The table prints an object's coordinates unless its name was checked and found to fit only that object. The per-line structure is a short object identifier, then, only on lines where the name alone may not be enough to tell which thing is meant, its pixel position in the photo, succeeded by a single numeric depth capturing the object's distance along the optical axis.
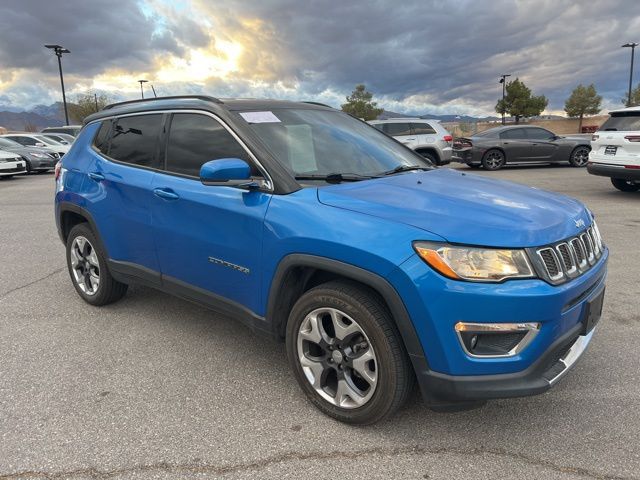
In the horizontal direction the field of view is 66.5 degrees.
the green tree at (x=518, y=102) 50.66
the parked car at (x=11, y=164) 16.34
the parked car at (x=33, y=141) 20.95
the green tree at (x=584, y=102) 53.31
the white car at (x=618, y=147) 9.06
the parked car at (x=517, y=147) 15.92
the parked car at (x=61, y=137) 22.95
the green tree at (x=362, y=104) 59.38
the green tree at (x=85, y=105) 52.81
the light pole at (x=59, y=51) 32.84
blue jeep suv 2.21
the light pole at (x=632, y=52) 37.97
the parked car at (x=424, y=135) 14.67
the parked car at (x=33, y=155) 18.30
